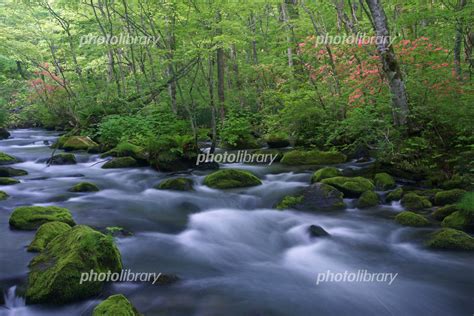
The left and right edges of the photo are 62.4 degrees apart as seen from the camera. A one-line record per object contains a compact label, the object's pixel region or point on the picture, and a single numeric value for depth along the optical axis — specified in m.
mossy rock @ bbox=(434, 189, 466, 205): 7.47
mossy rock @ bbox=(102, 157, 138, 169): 12.23
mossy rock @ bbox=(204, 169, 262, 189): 9.93
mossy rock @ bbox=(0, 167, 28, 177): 11.10
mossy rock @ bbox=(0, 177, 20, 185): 9.93
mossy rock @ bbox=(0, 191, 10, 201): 8.68
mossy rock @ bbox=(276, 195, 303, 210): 8.47
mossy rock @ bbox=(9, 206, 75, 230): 6.62
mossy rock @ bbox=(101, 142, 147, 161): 12.32
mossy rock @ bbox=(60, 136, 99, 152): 15.59
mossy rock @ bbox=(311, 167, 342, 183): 9.55
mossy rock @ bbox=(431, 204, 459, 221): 6.97
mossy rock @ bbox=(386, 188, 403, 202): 8.19
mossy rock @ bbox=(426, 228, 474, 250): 5.87
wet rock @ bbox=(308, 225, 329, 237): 6.88
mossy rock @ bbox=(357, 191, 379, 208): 8.10
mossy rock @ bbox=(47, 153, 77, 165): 13.18
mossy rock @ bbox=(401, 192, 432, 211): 7.66
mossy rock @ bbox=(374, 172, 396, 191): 8.81
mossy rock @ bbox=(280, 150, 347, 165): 12.02
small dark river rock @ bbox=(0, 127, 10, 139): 20.77
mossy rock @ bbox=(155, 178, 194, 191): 9.83
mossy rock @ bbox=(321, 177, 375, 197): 8.51
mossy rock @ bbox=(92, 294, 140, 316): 3.75
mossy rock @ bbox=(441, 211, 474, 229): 6.51
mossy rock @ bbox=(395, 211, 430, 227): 6.81
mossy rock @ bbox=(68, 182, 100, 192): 9.57
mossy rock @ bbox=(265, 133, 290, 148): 14.88
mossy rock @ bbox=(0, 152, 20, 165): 13.43
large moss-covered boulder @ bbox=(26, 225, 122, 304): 4.43
